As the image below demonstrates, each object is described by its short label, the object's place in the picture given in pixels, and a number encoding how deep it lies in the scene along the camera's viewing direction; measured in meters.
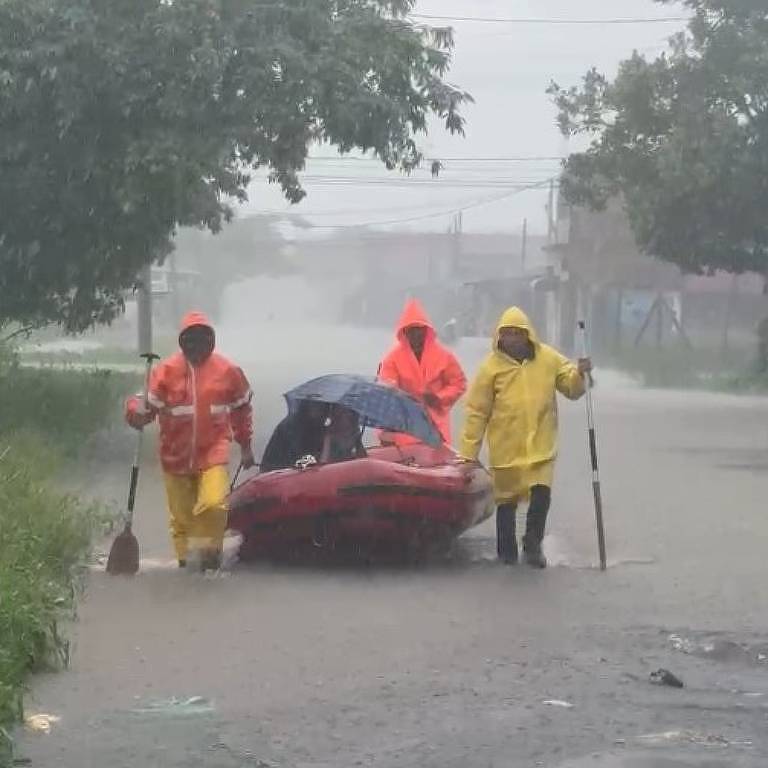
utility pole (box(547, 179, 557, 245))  60.75
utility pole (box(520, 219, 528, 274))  76.00
